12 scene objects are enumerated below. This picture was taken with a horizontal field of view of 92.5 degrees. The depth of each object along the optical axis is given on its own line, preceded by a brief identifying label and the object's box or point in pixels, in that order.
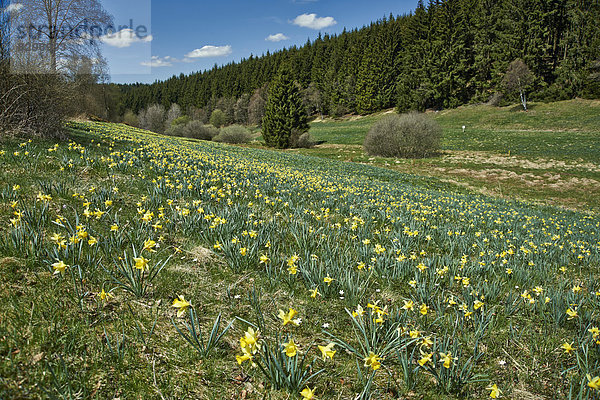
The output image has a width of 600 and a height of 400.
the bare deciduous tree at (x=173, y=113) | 79.51
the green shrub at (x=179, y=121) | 70.12
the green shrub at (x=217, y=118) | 78.44
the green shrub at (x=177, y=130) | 56.19
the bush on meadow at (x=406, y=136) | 27.70
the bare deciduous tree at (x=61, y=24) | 18.02
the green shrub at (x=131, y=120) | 74.25
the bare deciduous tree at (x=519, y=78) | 42.75
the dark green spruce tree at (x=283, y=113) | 40.09
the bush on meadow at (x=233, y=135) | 47.09
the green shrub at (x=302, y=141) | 40.50
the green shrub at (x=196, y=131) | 54.69
